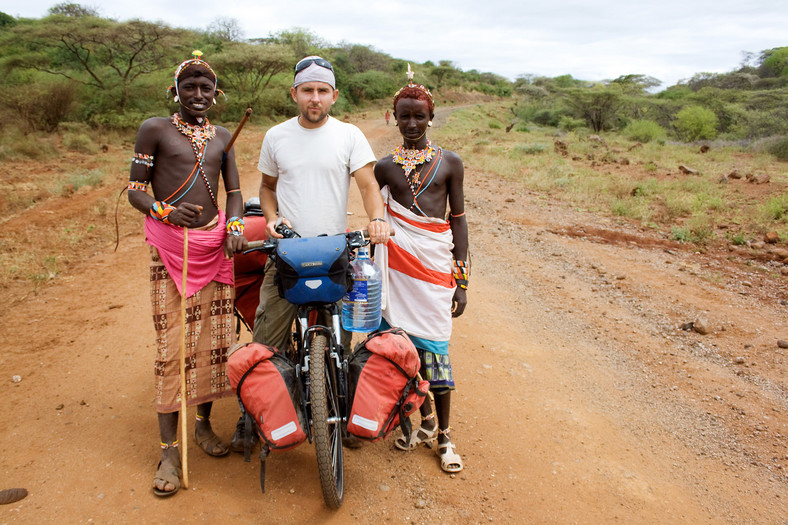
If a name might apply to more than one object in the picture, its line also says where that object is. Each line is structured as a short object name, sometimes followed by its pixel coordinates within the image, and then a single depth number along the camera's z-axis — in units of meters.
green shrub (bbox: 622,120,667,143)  21.70
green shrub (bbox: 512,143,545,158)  17.19
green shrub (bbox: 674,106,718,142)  21.22
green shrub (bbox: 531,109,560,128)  30.59
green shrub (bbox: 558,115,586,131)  26.82
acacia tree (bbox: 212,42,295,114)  24.30
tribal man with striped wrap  2.84
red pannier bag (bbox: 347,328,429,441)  2.29
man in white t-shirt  2.62
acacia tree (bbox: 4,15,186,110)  19.11
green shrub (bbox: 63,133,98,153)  14.98
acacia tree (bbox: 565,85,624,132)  26.41
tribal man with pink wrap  2.64
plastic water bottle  2.59
